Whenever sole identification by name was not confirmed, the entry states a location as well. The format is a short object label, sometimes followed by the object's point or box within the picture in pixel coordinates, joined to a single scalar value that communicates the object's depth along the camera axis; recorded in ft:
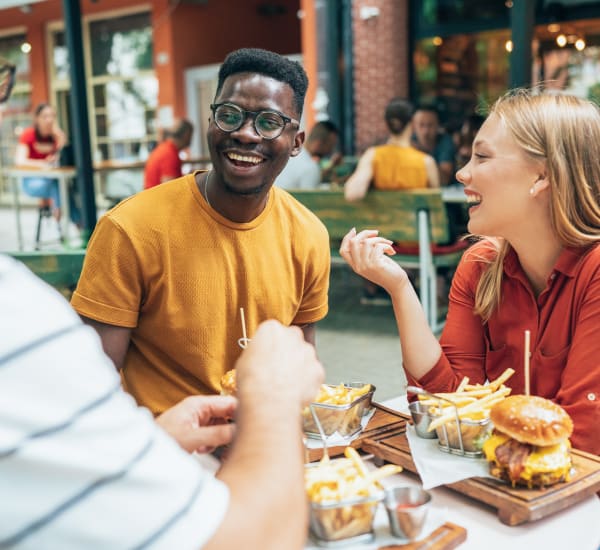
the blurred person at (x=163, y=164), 24.09
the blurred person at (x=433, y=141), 25.04
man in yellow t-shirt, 5.92
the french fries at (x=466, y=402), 4.73
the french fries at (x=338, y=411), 4.97
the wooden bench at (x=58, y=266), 8.19
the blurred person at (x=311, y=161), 20.39
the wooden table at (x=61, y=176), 27.14
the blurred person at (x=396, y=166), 17.24
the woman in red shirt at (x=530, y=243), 6.04
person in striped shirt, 2.36
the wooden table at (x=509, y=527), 3.95
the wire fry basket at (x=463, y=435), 4.67
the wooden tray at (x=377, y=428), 4.88
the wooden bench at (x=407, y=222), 16.58
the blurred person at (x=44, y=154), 29.53
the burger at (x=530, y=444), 4.30
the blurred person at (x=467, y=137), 22.27
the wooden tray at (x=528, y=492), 4.12
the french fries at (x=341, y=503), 3.70
